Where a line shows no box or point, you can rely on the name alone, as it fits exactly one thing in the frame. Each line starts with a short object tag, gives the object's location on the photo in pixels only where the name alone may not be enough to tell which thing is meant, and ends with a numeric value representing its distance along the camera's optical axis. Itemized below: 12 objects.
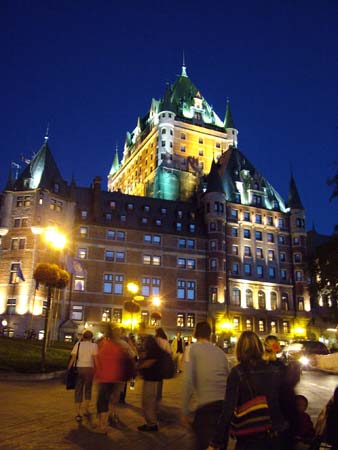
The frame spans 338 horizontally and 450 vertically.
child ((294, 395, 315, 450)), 6.10
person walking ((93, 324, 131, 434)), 9.13
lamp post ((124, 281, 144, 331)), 21.77
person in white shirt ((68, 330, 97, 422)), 10.48
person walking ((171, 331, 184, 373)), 18.90
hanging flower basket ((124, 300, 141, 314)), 21.75
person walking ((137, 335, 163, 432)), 9.04
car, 27.84
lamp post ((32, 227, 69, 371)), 21.37
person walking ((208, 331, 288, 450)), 4.72
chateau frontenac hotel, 50.59
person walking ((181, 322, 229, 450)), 5.64
